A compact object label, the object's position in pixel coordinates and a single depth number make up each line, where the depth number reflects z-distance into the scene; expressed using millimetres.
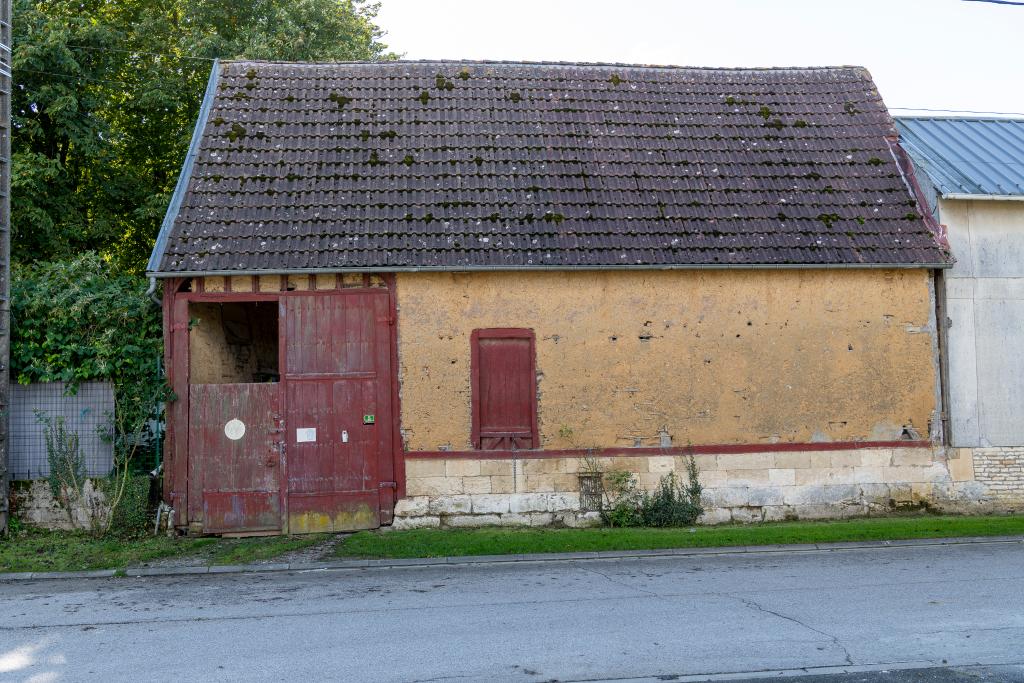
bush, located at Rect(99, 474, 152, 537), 11156
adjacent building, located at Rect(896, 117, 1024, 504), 12500
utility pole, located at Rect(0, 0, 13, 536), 10914
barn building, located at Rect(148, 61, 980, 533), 11680
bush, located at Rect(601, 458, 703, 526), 11766
